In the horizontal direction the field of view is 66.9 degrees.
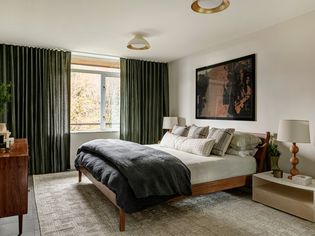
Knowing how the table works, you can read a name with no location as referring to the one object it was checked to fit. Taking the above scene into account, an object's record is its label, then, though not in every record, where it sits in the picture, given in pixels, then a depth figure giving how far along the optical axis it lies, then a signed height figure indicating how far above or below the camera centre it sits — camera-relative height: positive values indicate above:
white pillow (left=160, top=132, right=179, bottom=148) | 4.03 -0.47
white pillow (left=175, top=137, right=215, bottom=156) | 3.37 -0.47
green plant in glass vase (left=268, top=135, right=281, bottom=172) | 3.13 -0.55
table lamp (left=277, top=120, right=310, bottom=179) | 2.71 -0.22
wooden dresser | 2.16 -0.66
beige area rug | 2.36 -1.15
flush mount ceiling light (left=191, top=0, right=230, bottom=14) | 2.36 +1.10
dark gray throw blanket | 2.38 -0.61
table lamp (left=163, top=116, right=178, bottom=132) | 5.19 -0.19
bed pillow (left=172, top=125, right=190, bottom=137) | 4.28 -0.32
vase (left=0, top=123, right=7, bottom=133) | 2.81 -0.18
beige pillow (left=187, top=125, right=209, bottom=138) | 3.95 -0.31
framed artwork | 3.76 +0.41
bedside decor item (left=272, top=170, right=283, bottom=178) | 2.95 -0.75
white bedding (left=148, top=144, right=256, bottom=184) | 2.90 -0.68
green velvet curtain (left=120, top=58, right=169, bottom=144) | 5.32 +0.32
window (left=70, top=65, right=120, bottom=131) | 5.07 +0.34
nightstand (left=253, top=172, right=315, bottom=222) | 2.58 -0.98
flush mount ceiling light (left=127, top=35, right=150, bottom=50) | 3.63 +1.07
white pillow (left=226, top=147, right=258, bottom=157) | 3.39 -0.56
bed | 2.35 -0.77
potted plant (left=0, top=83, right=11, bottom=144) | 2.52 +0.19
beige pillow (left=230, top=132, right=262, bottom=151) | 3.38 -0.40
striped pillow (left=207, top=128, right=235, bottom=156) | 3.40 -0.39
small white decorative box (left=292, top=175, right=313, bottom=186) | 2.66 -0.75
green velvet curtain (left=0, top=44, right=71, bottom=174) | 4.27 +0.21
